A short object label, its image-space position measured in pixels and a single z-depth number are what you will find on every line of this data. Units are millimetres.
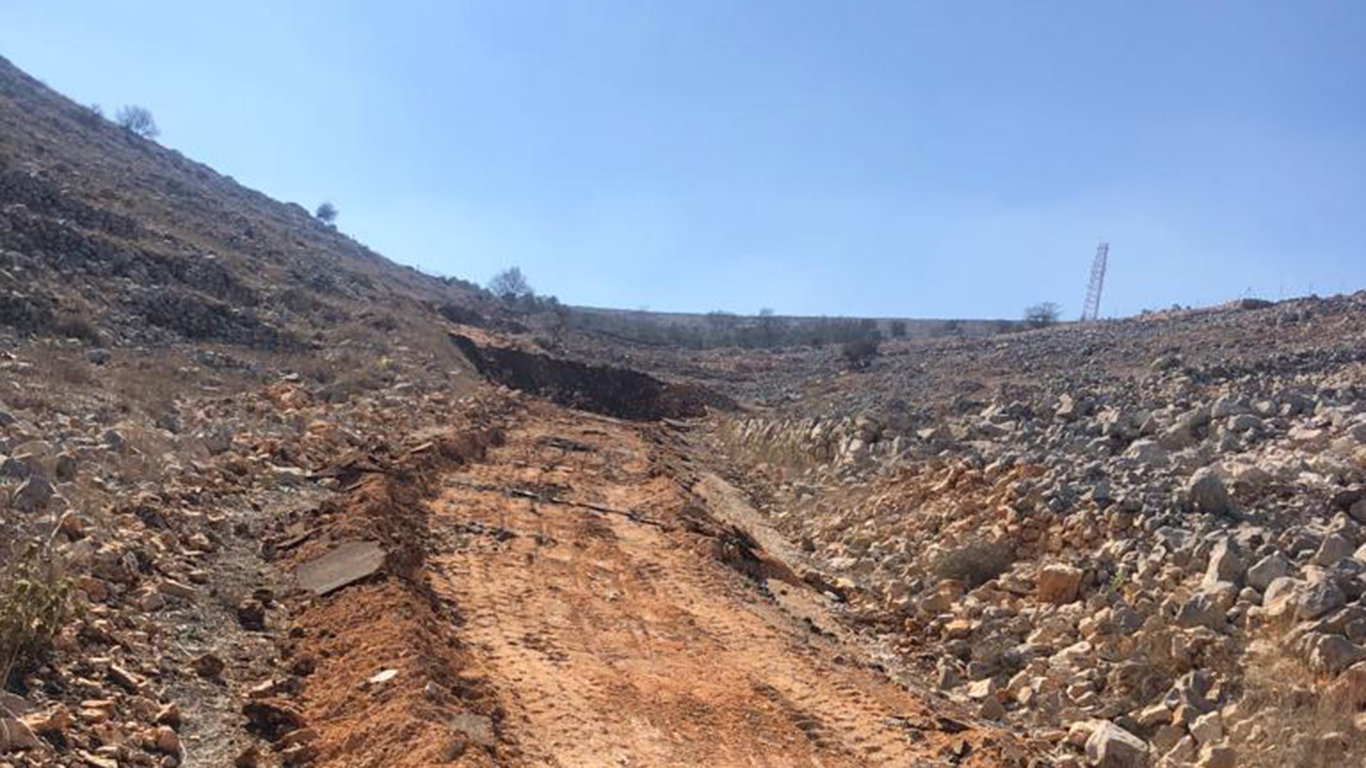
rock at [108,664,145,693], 5785
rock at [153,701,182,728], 5598
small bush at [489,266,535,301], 84312
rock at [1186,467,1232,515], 9242
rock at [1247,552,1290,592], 7469
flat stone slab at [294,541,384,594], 8664
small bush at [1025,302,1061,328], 64125
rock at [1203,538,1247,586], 7719
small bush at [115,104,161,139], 65750
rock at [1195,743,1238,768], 5996
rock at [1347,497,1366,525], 8445
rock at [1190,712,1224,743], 6293
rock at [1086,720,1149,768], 6492
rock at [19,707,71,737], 4828
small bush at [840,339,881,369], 44862
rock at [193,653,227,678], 6438
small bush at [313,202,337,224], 80875
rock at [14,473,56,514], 7445
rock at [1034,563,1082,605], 9055
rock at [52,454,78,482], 8672
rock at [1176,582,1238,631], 7355
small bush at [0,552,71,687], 5344
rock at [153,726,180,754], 5336
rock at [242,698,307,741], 5949
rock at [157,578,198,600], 7414
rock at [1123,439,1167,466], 11219
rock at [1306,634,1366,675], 6254
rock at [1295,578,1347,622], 6777
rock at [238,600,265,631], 7582
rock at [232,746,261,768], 5434
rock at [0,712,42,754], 4543
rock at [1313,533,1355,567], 7594
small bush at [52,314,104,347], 17406
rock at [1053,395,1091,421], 15102
